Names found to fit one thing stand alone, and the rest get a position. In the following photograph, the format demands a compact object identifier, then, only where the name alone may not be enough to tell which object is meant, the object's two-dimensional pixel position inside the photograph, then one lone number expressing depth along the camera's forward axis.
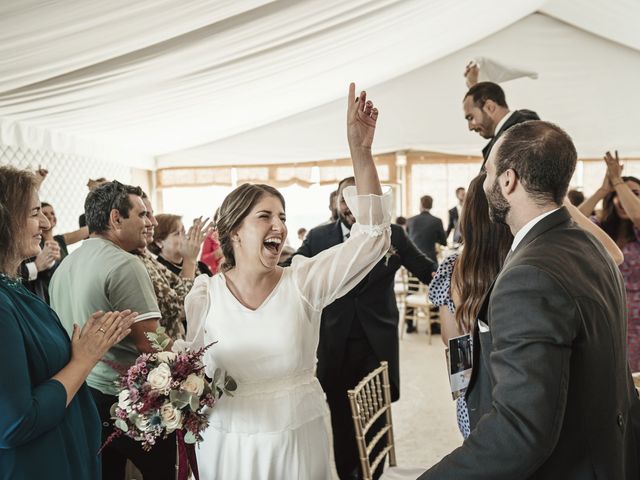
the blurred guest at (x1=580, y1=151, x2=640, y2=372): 2.77
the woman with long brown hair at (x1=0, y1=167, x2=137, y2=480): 1.25
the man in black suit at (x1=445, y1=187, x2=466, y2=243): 8.62
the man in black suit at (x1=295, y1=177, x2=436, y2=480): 2.79
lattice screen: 5.53
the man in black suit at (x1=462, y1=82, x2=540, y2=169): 2.89
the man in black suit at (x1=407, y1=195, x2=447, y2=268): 6.99
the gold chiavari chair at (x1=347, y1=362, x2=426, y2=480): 1.80
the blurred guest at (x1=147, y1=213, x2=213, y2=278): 3.33
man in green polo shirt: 2.02
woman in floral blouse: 2.49
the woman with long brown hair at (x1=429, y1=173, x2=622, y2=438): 1.74
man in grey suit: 0.95
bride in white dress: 1.53
